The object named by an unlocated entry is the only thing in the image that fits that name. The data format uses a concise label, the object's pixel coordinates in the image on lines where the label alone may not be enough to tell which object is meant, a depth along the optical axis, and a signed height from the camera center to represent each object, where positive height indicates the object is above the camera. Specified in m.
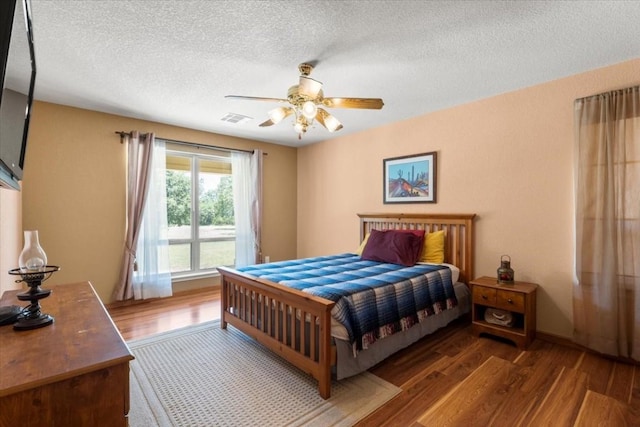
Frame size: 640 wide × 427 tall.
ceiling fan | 2.23 +0.89
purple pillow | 3.25 -0.40
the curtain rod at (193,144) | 3.79 +1.01
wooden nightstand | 2.62 -0.86
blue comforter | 2.10 -0.62
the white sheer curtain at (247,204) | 4.80 +0.14
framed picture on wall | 3.67 +0.44
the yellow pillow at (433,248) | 3.35 -0.41
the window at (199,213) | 4.32 +0.00
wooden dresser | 0.83 -0.48
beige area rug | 1.76 -1.21
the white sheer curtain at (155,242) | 3.87 -0.39
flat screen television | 0.84 +0.47
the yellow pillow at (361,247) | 3.88 -0.47
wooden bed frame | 1.96 -0.79
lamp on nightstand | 2.82 -0.58
